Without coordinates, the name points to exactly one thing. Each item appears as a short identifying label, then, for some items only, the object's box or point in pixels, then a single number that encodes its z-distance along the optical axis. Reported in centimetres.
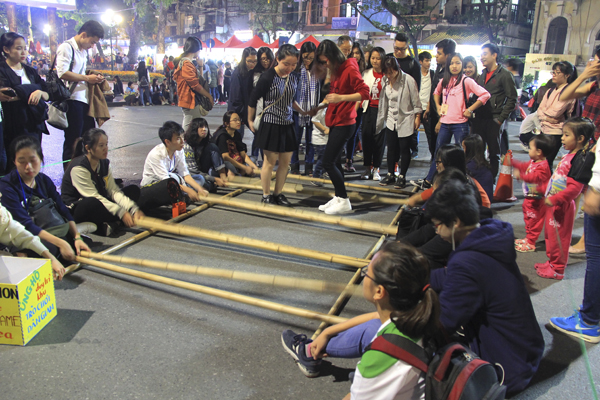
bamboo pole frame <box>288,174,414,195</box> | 553
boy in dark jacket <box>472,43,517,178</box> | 558
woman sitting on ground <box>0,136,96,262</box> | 311
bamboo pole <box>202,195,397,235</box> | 402
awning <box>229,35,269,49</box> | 2050
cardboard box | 230
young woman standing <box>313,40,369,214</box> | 457
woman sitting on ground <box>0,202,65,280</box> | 287
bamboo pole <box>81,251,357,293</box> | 279
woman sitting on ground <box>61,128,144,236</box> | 391
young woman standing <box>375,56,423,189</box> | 572
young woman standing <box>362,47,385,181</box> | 605
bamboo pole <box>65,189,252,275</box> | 326
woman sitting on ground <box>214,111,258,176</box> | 589
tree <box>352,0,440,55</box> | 2012
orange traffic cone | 552
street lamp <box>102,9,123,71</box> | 3209
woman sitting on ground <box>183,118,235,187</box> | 561
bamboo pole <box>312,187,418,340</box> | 255
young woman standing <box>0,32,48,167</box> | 462
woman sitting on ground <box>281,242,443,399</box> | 155
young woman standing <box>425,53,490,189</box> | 531
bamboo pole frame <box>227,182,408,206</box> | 500
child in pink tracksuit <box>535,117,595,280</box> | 336
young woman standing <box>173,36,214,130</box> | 587
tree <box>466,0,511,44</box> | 2667
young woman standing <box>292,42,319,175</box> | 474
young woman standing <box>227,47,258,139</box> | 618
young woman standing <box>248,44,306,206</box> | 467
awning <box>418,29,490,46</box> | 2712
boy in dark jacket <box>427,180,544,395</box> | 188
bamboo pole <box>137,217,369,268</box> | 334
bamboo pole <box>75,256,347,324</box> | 257
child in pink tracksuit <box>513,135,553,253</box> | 399
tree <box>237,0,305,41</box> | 3638
